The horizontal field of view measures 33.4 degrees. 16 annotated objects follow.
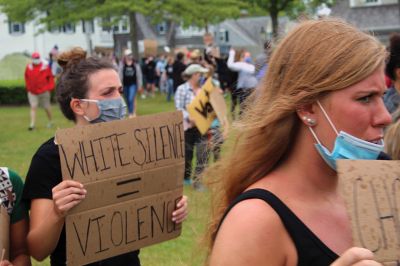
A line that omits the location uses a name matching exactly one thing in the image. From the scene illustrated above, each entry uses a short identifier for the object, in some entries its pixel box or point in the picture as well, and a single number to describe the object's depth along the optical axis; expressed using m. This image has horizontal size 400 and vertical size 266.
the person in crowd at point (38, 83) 14.68
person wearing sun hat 8.64
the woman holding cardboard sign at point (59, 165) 2.72
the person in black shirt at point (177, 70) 18.72
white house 50.19
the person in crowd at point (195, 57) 11.91
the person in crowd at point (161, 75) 28.31
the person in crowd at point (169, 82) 24.28
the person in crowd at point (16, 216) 2.64
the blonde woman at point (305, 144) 1.80
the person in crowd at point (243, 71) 13.48
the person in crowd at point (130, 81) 17.20
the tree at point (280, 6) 27.08
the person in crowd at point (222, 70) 16.53
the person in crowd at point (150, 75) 27.56
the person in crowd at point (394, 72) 4.67
